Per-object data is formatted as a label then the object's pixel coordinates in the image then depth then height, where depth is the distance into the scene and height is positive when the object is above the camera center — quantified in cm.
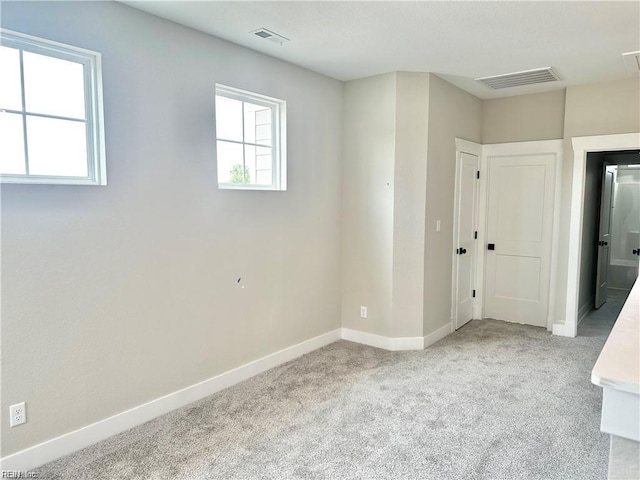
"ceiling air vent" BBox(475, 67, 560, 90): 395 +121
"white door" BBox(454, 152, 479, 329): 475 -35
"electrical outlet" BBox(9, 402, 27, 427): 227 -111
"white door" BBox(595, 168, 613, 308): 548 -41
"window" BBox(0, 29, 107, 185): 227 +50
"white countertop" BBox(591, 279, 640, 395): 126 -49
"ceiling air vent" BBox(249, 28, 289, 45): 301 +119
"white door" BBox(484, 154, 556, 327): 488 -36
